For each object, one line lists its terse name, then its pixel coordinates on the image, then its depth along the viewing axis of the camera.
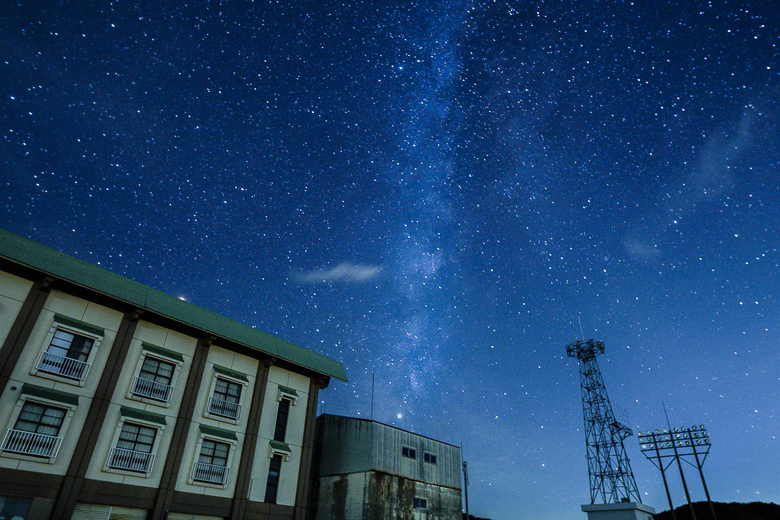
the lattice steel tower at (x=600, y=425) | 44.09
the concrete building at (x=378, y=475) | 30.14
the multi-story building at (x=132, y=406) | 18.75
